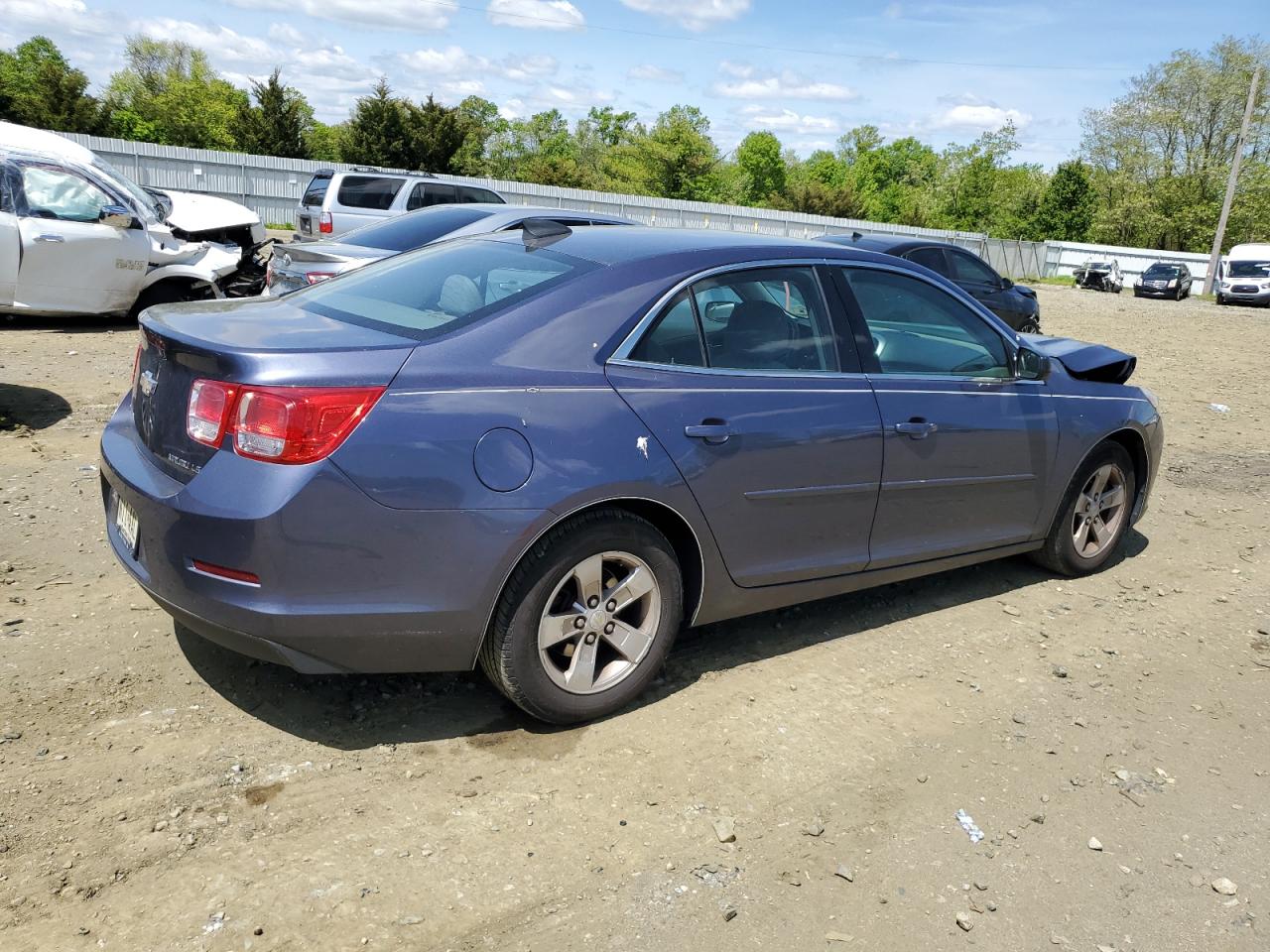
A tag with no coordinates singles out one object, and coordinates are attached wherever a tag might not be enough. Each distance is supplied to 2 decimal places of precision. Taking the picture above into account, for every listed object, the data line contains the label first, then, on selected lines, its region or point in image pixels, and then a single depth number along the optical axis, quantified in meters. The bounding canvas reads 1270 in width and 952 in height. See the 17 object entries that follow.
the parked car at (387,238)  8.30
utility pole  42.78
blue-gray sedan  2.95
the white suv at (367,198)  16.83
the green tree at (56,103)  44.66
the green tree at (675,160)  66.56
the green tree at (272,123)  45.69
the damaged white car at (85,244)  10.15
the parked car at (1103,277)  42.75
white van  36.00
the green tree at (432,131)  45.41
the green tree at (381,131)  45.16
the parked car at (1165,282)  39.12
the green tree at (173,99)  52.31
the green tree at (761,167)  87.31
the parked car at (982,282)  13.92
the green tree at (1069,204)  60.69
